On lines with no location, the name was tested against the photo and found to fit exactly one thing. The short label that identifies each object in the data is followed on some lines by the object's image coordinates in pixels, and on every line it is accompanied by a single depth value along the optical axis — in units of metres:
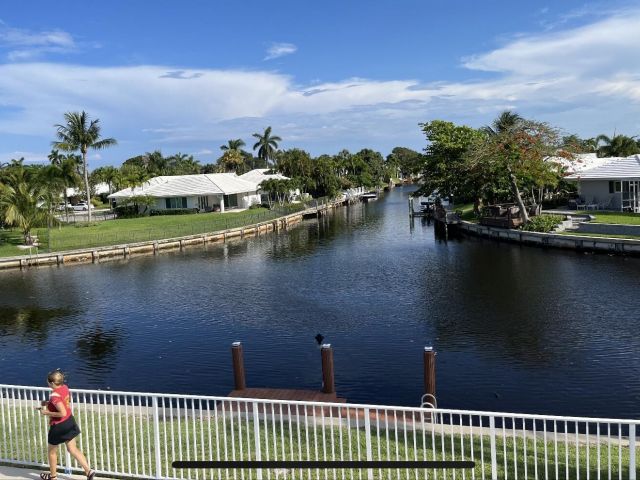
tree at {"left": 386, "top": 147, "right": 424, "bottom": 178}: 68.12
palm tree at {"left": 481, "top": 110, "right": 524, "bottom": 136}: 75.62
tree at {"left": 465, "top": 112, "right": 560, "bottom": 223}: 47.97
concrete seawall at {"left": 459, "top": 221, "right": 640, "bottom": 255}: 37.16
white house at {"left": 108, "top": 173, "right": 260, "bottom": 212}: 80.12
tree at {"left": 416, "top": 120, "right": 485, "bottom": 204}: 61.75
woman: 9.25
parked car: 96.75
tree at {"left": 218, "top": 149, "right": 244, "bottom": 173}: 132.38
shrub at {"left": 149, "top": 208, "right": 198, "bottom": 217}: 79.62
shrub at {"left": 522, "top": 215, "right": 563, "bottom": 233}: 45.00
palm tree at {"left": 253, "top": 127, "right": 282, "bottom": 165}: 131.25
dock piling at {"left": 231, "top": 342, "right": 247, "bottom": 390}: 16.80
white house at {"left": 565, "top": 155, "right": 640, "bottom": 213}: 50.69
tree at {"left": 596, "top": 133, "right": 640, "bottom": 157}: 92.50
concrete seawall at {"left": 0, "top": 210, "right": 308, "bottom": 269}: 46.53
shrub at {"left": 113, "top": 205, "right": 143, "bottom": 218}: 79.69
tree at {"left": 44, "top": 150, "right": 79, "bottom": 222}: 61.94
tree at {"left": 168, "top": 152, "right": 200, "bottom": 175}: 133.25
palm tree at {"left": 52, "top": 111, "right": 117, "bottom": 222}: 71.19
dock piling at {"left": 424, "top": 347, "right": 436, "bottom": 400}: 14.65
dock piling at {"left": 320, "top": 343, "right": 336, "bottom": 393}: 15.84
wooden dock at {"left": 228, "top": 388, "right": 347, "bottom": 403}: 15.92
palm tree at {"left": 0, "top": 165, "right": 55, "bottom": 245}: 48.59
